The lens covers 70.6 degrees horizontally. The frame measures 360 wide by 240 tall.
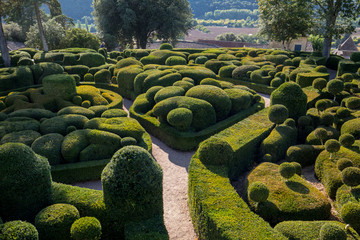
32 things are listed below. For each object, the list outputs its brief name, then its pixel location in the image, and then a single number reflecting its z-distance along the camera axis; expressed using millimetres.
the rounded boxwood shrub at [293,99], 14594
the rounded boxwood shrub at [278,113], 13500
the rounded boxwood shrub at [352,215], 7486
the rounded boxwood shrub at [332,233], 6566
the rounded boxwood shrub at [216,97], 16734
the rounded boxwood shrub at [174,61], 27578
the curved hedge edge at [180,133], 14945
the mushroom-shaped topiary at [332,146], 10531
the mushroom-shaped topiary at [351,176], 8664
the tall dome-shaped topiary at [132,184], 7352
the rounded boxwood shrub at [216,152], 10539
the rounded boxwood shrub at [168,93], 17297
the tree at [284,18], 32375
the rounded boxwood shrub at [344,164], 9703
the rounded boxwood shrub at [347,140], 11047
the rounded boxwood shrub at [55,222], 7035
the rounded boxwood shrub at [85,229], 6688
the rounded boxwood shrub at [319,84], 16828
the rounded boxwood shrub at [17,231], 5791
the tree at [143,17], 41875
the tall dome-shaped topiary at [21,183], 7289
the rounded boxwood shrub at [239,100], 17719
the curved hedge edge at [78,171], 11828
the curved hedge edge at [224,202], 7363
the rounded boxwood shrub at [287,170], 9648
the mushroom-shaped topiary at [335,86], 15092
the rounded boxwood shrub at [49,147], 11875
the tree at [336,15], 28406
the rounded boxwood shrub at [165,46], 35969
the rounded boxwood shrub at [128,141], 12758
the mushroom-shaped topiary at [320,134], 11852
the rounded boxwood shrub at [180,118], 14680
